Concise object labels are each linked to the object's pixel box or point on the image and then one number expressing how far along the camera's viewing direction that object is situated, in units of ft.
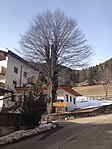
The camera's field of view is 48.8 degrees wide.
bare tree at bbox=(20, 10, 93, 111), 53.09
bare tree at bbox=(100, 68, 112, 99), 129.96
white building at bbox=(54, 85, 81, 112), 63.10
